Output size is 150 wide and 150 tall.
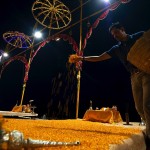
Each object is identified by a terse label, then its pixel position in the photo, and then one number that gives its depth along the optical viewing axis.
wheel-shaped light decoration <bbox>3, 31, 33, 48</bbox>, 8.28
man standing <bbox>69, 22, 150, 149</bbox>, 1.81
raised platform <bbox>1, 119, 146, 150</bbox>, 1.24
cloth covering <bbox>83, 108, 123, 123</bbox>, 5.19
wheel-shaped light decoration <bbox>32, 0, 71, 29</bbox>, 6.17
